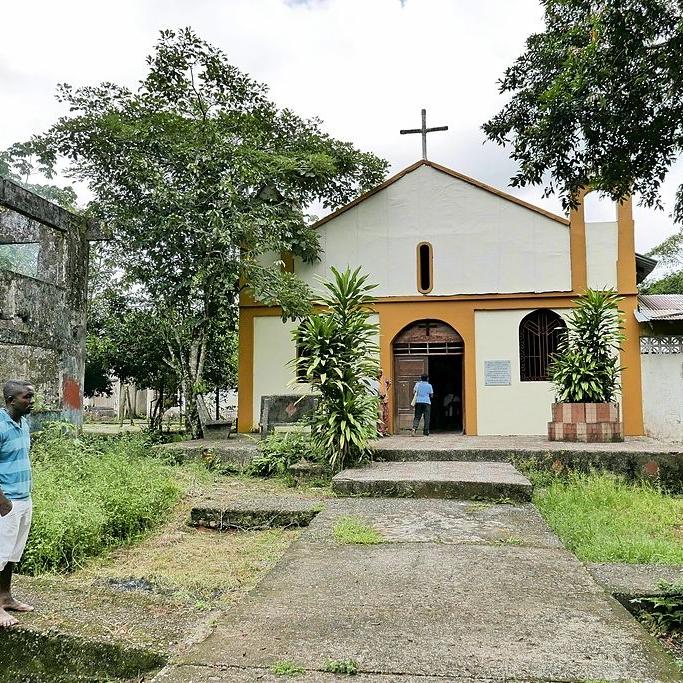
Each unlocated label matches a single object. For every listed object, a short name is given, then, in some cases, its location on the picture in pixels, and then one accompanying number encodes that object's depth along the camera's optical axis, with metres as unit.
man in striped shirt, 3.56
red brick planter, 9.97
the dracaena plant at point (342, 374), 8.27
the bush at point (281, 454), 8.91
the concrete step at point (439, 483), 6.33
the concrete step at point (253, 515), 6.09
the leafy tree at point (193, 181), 12.06
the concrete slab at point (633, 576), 3.55
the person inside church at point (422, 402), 13.16
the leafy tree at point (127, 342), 14.52
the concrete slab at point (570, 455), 8.55
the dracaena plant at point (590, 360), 10.06
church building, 13.48
